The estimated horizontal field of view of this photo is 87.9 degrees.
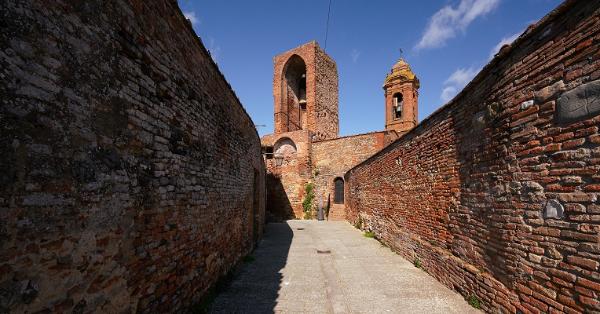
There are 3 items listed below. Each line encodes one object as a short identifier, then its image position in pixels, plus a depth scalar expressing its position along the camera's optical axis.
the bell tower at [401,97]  24.42
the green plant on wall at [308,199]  20.81
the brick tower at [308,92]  23.33
